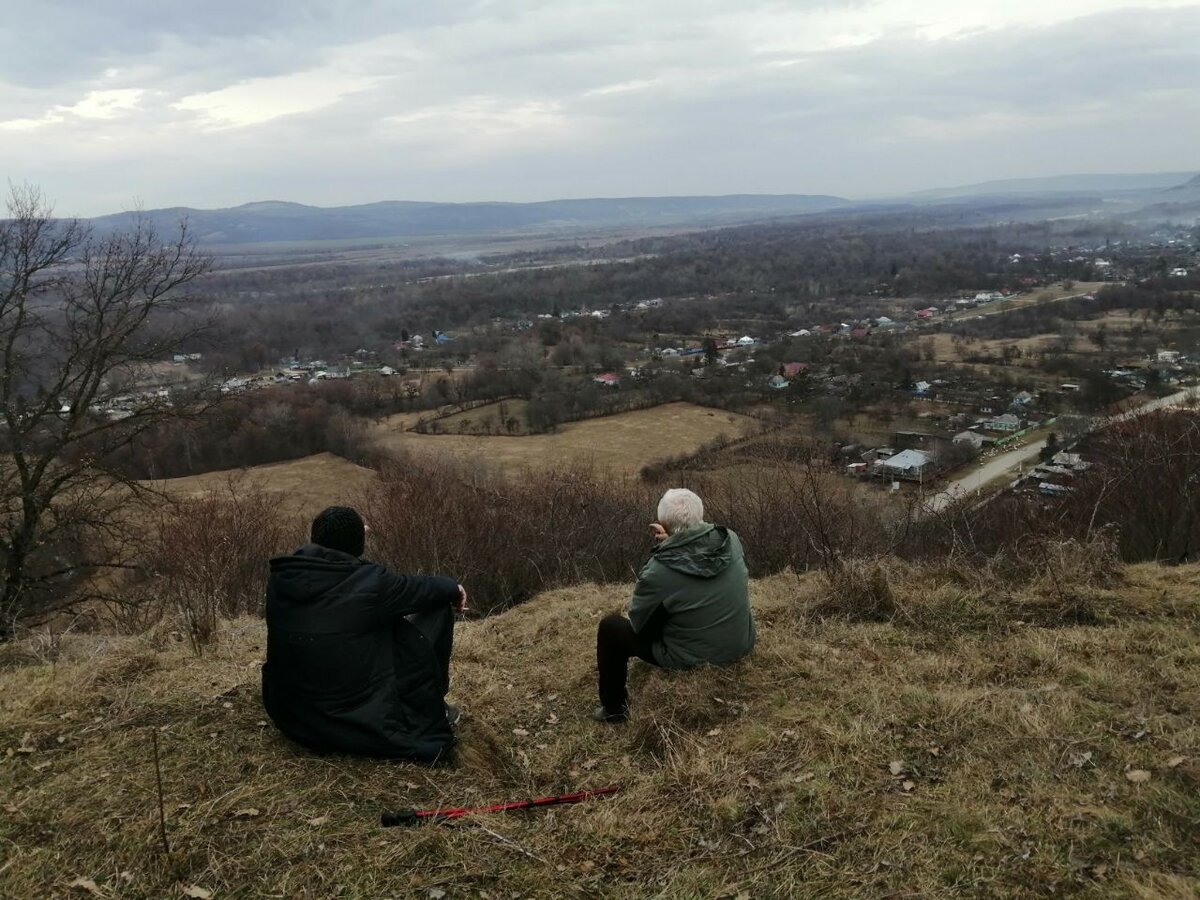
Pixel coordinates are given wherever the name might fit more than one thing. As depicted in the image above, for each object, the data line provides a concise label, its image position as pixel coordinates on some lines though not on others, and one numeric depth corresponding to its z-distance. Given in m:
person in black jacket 3.39
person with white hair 4.05
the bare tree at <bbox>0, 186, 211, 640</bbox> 11.07
